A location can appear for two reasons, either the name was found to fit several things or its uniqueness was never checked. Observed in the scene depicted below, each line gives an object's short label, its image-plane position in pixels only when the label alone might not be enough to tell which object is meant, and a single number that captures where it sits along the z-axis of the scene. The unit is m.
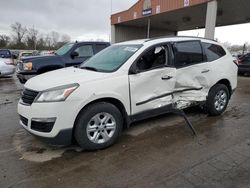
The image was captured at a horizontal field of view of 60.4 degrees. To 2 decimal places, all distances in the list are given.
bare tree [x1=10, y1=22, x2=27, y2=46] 68.94
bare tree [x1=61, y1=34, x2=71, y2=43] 76.81
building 13.40
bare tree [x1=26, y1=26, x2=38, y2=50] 56.68
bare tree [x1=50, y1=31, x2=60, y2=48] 60.70
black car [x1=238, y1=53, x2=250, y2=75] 13.03
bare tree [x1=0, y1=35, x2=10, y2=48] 51.67
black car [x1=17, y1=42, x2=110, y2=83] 7.16
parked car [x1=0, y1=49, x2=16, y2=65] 16.97
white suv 3.07
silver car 11.55
